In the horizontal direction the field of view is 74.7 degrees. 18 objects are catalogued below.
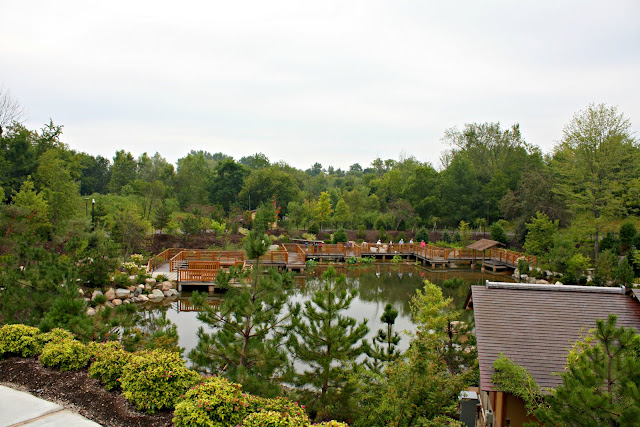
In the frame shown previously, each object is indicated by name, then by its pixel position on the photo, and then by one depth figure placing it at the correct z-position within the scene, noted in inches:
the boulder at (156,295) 678.5
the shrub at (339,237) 1198.8
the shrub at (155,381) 198.8
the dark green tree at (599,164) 917.8
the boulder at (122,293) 638.5
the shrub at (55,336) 262.4
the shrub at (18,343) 257.6
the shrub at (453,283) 422.0
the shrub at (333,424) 166.7
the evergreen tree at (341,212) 1393.9
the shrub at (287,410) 169.3
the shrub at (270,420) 166.7
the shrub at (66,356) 239.6
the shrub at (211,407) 173.2
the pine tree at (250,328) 278.1
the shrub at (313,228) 1316.4
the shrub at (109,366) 220.5
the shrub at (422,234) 1277.1
